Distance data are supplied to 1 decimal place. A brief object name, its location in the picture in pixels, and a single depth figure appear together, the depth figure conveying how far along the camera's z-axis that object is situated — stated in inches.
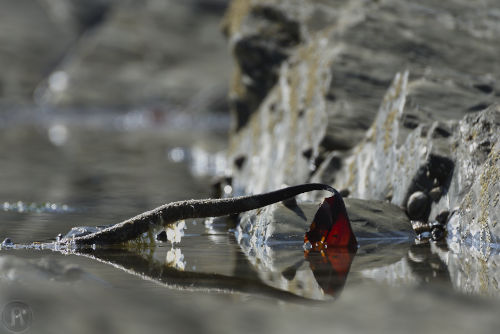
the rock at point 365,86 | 399.5
